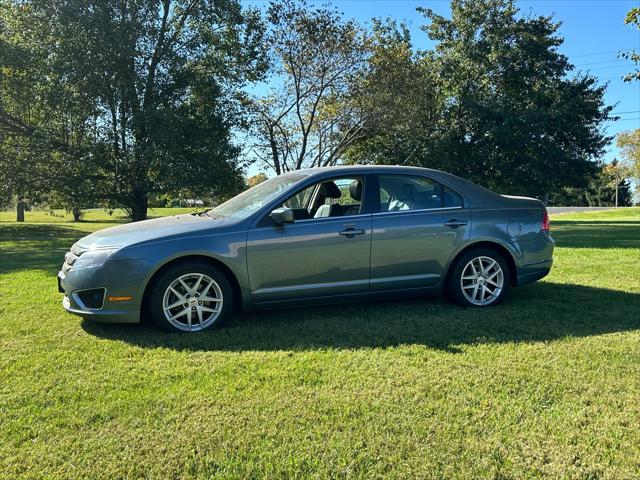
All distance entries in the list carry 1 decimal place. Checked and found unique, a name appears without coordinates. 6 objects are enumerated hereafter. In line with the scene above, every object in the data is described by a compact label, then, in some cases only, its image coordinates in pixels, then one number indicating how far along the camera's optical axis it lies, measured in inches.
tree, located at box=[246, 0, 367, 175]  694.5
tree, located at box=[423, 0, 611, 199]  927.7
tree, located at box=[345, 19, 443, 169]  708.0
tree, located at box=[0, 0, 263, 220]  587.2
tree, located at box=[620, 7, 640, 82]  440.4
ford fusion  174.7
